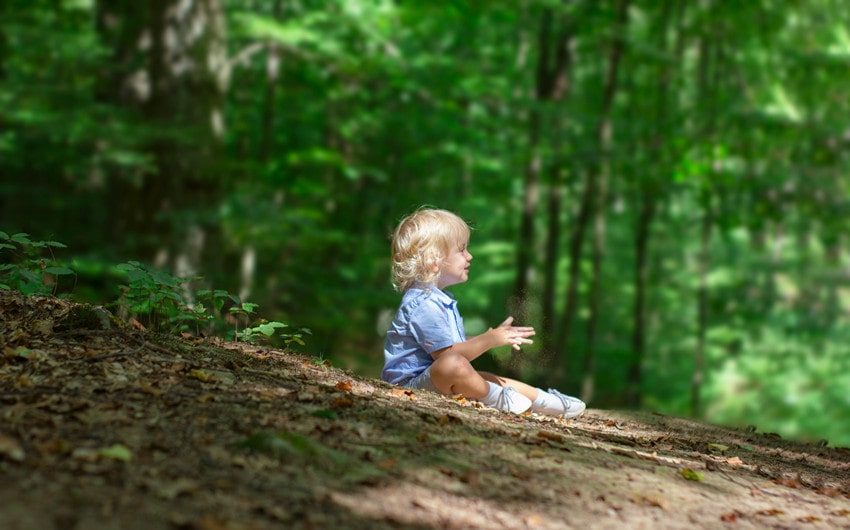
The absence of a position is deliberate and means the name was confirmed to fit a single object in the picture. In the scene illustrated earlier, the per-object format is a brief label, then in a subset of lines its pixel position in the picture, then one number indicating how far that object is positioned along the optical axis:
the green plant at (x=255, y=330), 5.16
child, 4.80
